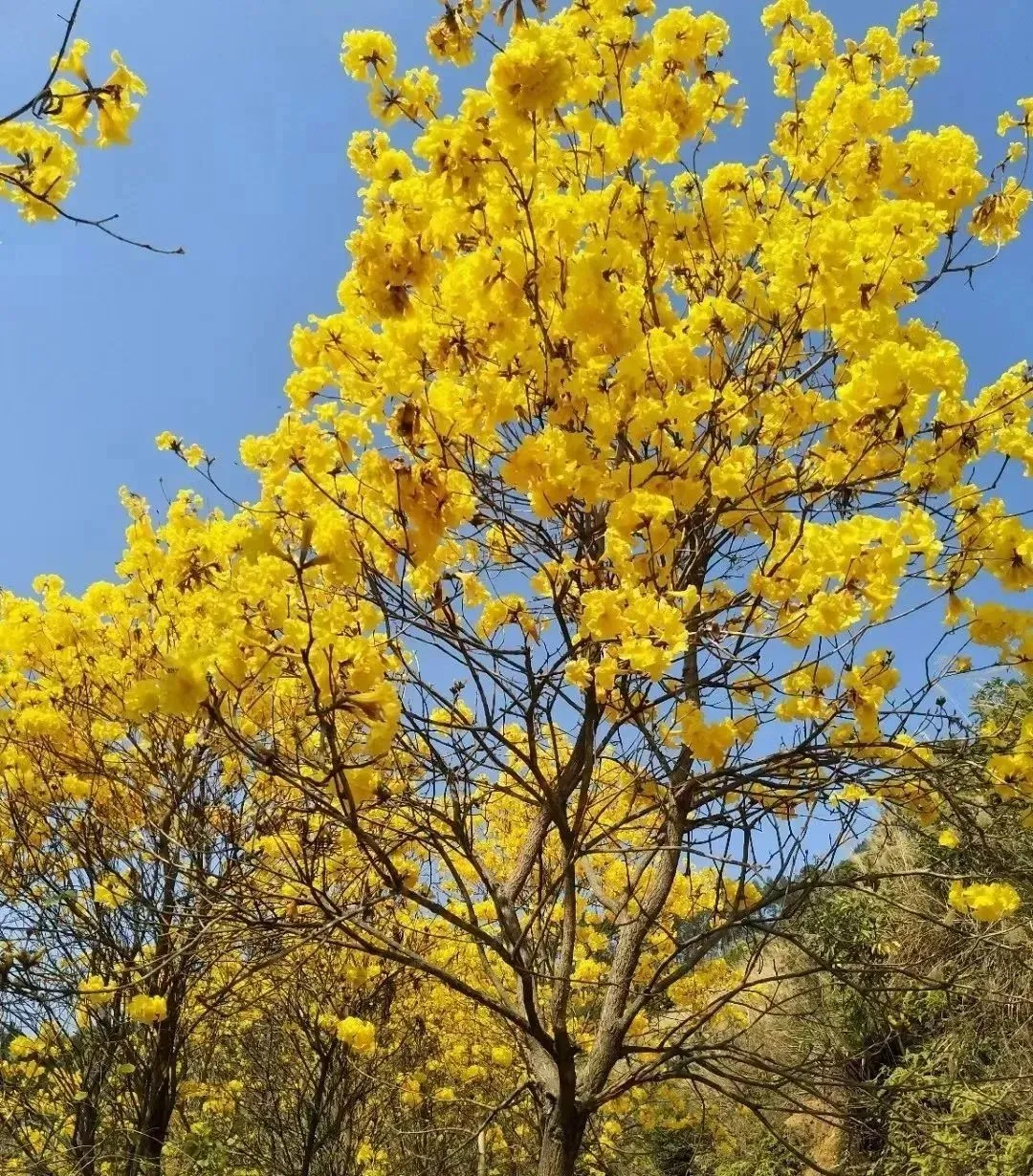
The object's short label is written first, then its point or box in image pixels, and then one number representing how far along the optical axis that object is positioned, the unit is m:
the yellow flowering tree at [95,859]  4.41
